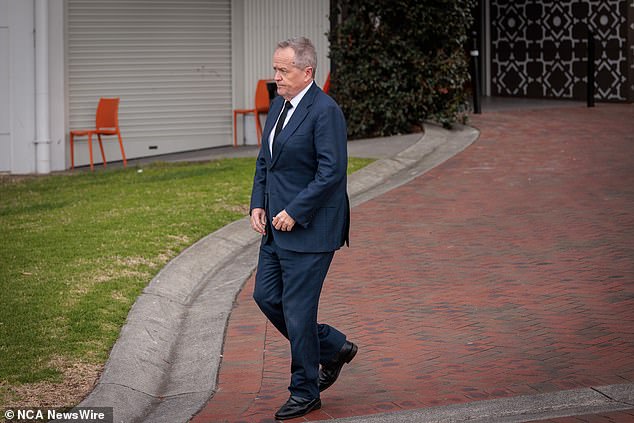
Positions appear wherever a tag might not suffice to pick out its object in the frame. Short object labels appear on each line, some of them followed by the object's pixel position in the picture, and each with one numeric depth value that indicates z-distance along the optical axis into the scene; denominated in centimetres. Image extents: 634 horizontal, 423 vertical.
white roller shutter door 1736
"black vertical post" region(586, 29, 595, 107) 1995
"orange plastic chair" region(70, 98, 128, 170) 1705
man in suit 567
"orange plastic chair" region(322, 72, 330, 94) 1781
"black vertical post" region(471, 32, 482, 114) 1905
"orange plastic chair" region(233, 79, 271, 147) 1875
